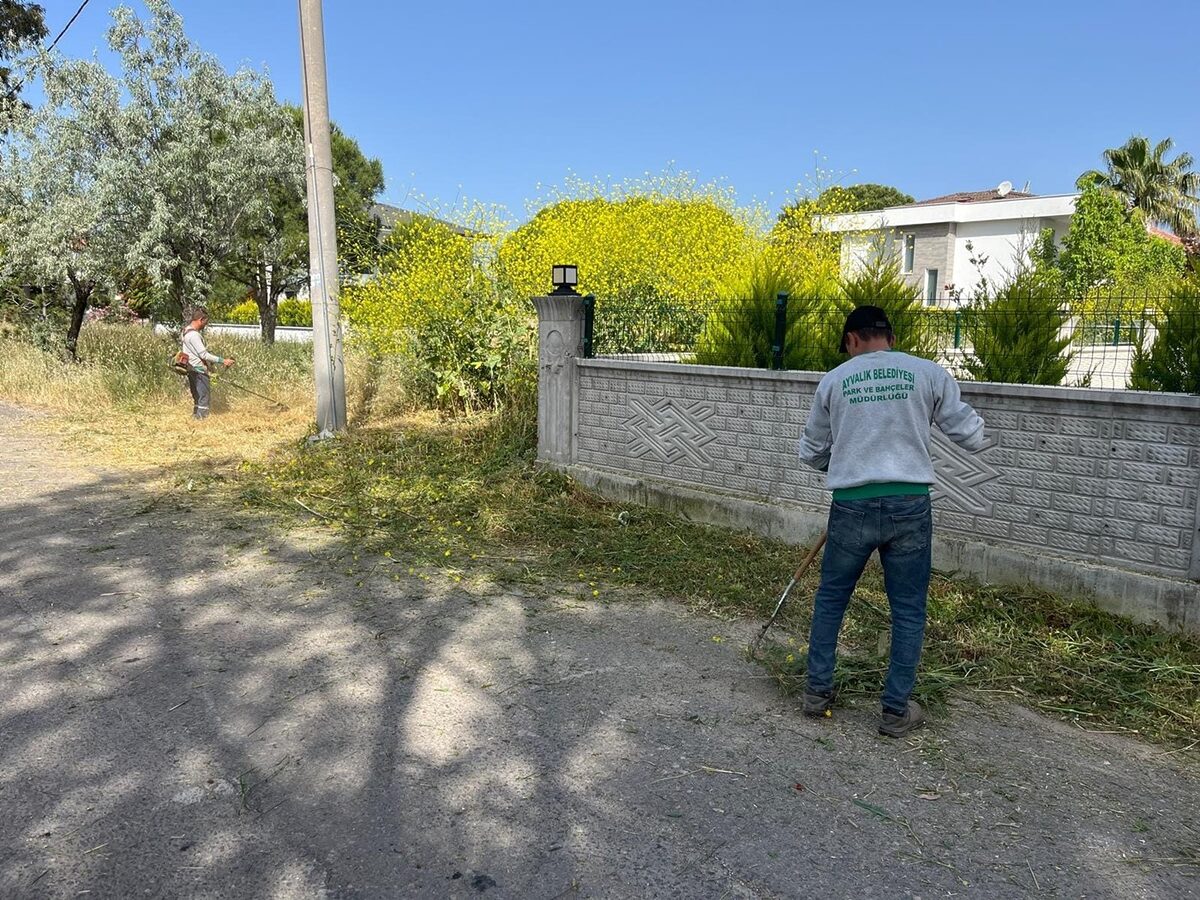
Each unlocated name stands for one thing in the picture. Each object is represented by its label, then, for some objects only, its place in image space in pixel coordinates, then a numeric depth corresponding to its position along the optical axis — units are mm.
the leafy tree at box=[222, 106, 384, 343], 14680
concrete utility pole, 9117
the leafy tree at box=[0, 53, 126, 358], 12359
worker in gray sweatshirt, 3350
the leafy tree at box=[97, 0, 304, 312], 12422
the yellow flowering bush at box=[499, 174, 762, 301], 11359
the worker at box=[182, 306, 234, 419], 11062
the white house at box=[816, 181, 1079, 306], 36531
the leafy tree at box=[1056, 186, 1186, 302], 27016
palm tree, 39625
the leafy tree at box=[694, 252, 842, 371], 6465
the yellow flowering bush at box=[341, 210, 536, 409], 10219
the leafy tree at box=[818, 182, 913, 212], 58594
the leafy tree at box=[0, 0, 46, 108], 20172
